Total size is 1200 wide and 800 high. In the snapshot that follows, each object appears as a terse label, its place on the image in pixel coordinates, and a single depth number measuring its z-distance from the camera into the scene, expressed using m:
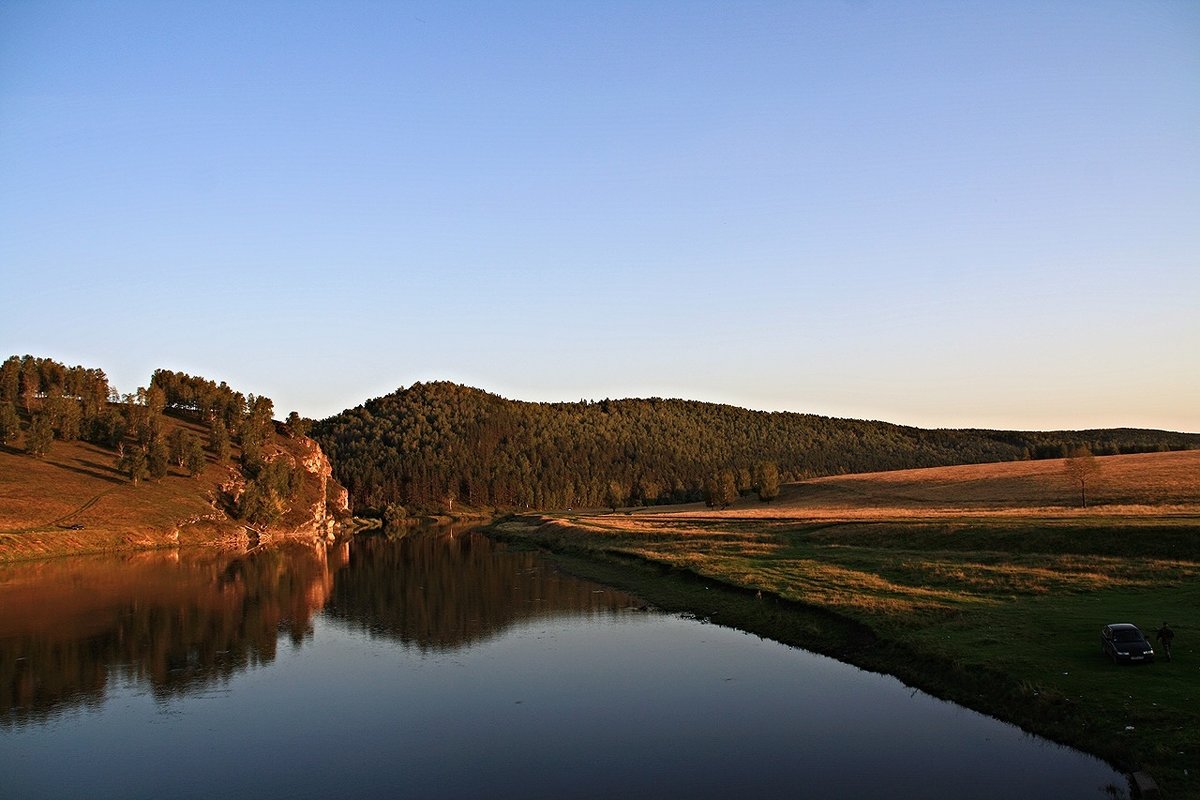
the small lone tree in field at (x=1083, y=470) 88.55
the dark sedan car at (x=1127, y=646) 30.27
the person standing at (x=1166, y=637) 30.43
